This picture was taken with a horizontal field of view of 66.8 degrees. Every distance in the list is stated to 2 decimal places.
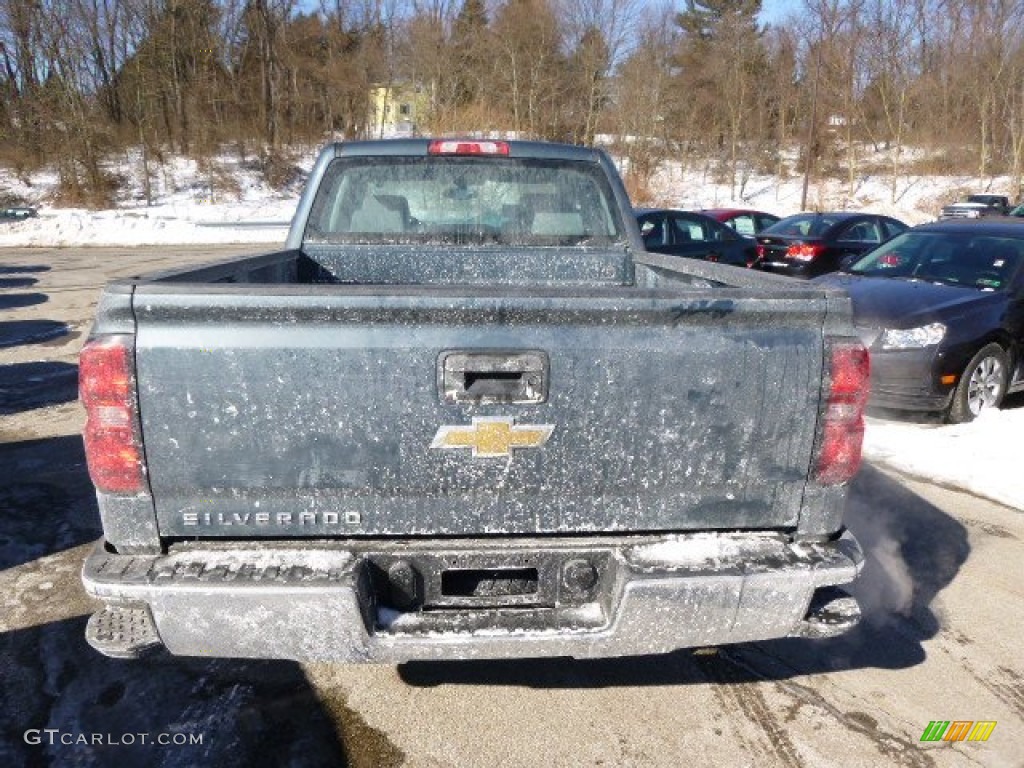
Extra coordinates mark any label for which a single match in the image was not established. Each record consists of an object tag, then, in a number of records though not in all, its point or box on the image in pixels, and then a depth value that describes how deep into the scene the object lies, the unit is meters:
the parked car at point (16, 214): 26.11
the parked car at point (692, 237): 11.78
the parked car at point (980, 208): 26.23
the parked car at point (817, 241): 12.80
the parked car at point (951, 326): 6.42
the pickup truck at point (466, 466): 2.20
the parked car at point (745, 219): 16.11
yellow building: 47.50
